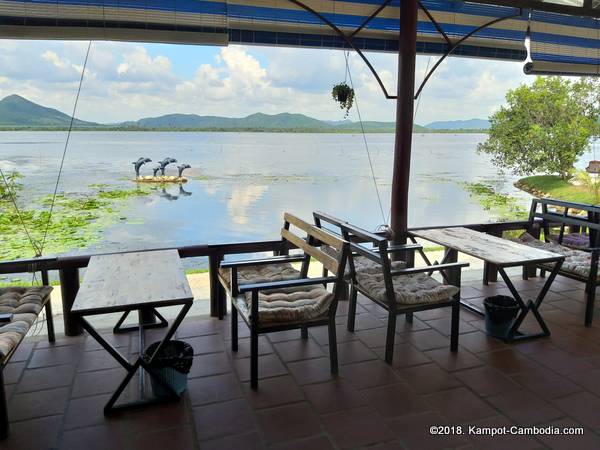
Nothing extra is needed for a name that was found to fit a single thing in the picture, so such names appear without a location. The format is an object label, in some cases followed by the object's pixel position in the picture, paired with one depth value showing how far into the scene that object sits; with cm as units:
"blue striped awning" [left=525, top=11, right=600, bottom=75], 438
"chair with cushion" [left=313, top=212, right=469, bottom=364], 266
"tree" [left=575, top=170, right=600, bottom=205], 992
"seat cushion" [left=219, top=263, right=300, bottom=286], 299
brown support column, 375
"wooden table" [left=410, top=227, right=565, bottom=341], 291
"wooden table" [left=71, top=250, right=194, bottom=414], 206
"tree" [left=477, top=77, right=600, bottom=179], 983
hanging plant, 389
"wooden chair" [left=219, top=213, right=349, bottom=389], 239
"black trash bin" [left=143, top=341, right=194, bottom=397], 226
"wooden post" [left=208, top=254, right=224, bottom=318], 334
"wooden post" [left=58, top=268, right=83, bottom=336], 302
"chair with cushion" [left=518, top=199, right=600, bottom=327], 318
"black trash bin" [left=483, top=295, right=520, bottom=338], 296
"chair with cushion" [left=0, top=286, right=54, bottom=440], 199
